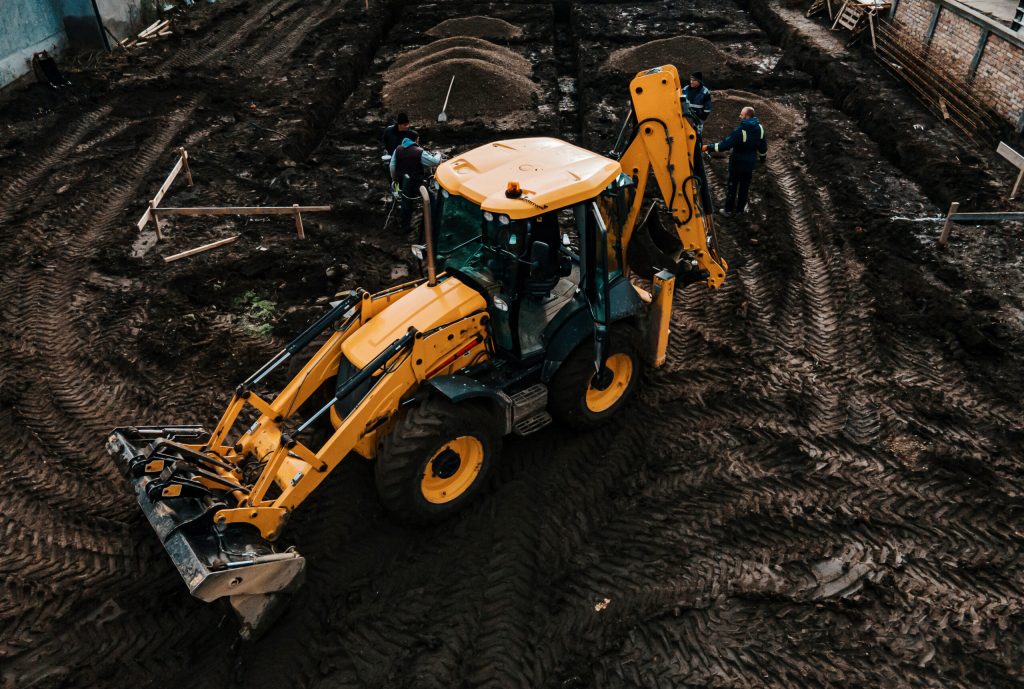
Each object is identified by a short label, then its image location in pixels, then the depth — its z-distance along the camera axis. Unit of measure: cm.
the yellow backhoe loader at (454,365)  491
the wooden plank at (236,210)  1013
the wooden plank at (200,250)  943
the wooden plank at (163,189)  991
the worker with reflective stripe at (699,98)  1123
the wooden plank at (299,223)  990
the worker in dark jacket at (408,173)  985
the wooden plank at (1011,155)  1059
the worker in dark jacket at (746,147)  987
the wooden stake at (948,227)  936
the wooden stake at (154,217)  993
